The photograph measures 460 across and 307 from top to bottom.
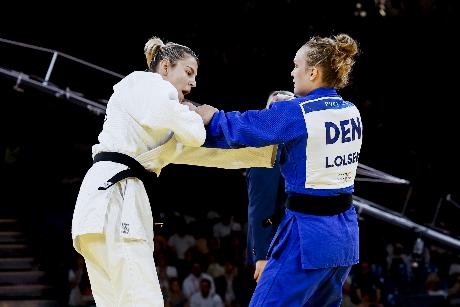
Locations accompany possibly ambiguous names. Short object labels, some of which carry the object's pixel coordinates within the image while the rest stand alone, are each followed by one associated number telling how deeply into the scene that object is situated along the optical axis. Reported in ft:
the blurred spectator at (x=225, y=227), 50.83
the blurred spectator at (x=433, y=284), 49.44
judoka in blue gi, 17.35
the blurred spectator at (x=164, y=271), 43.68
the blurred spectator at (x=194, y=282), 44.70
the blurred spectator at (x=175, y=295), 43.50
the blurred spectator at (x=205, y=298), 44.32
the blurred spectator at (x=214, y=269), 47.06
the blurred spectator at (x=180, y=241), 48.14
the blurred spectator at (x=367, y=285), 46.96
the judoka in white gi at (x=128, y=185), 16.74
